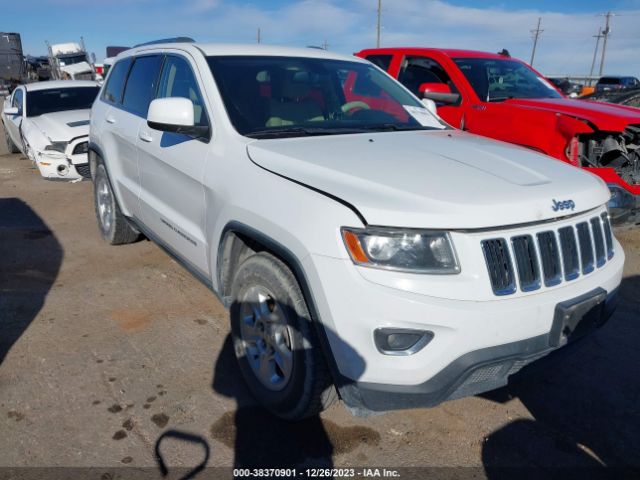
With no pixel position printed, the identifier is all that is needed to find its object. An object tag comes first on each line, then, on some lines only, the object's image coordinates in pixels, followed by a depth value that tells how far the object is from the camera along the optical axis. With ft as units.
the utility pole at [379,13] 138.31
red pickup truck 16.14
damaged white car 25.80
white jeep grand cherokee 6.83
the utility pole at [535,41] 206.25
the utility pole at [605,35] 192.95
